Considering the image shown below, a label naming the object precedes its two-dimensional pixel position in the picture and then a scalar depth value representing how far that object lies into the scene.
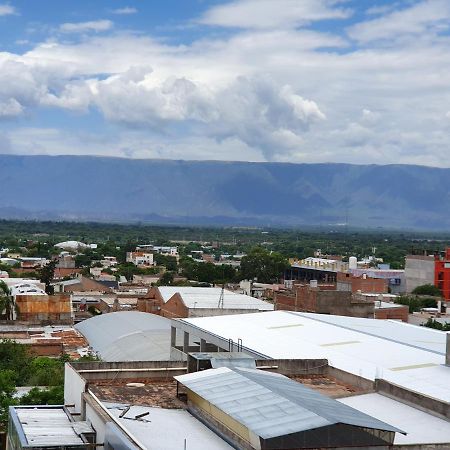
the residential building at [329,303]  57.44
